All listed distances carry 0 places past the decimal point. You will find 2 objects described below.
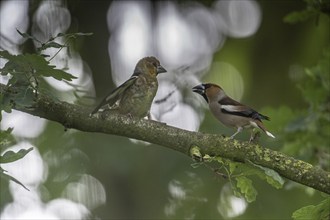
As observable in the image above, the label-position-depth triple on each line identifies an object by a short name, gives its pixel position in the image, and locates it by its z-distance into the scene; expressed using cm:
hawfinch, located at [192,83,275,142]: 796
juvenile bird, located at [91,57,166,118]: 751
